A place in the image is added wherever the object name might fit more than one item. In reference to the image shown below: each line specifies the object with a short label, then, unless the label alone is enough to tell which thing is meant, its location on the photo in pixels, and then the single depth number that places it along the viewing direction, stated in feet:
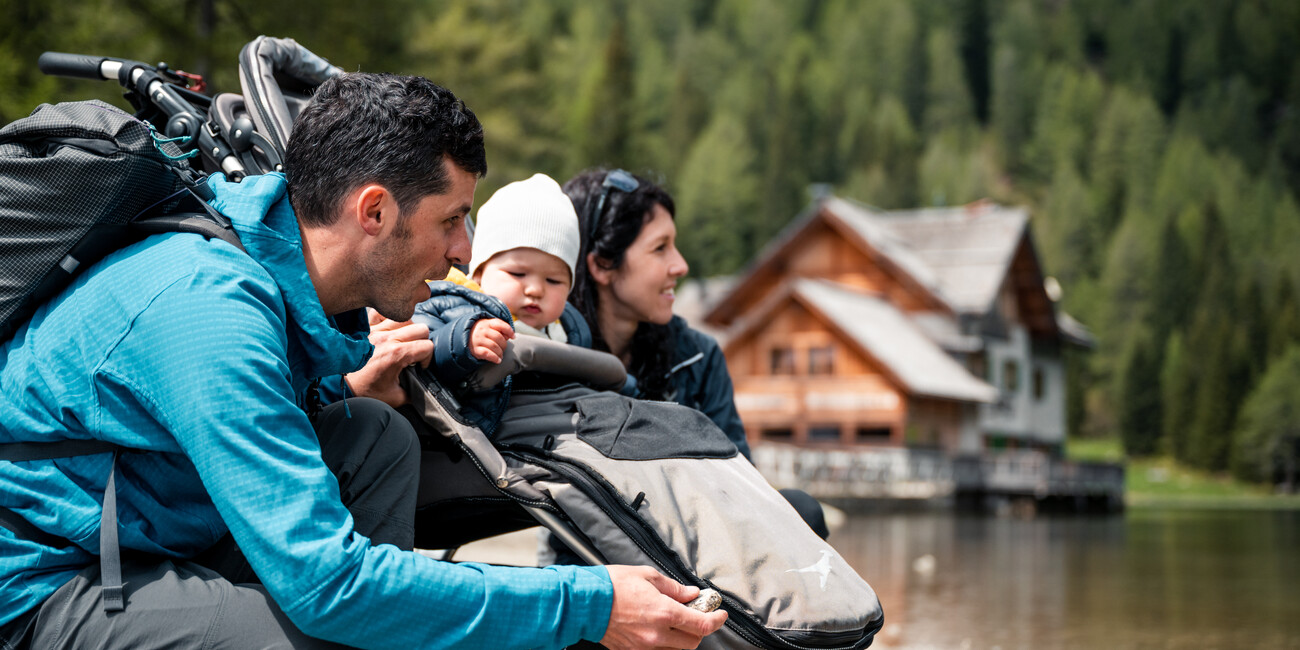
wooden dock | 97.14
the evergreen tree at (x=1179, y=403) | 222.75
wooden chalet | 115.55
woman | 13.20
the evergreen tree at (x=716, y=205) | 254.47
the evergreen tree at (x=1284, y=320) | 238.07
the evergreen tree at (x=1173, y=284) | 297.53
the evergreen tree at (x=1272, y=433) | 191.72
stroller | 7.73
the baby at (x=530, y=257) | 11.15
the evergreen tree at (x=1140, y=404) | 238.27
